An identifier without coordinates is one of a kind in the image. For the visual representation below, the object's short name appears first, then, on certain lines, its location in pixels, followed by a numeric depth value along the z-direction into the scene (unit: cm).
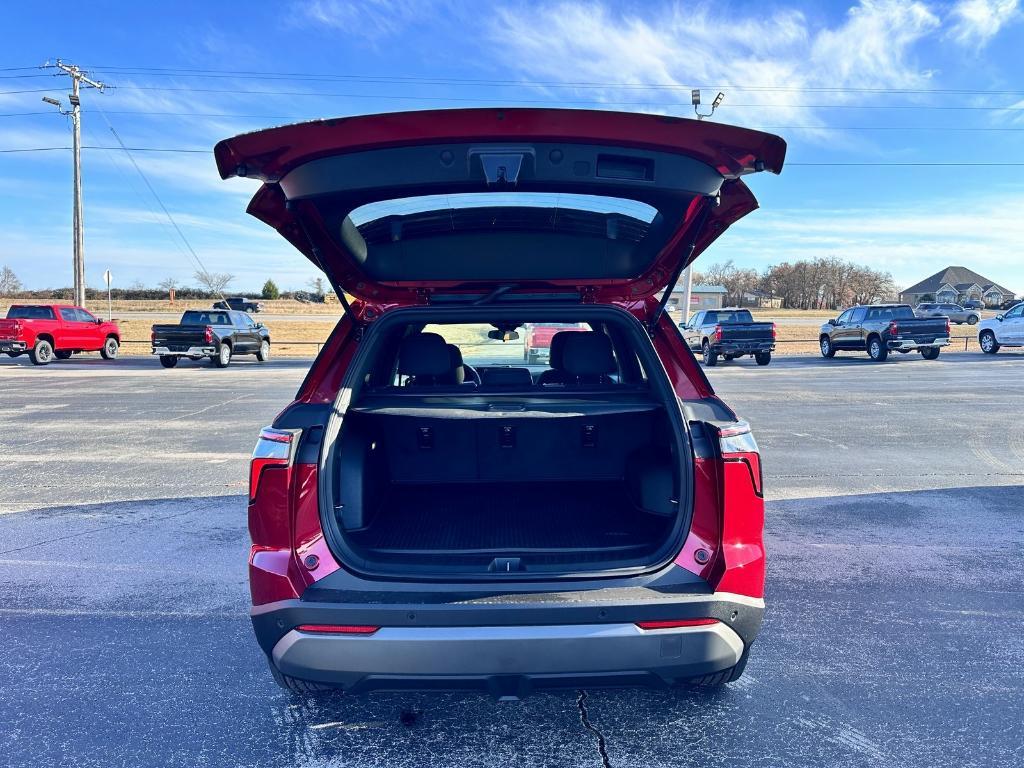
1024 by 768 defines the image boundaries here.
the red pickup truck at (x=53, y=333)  1989
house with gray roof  10150
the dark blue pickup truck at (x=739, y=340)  2108
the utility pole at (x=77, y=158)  2688
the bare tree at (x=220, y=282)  6744
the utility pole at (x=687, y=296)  2958
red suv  219
